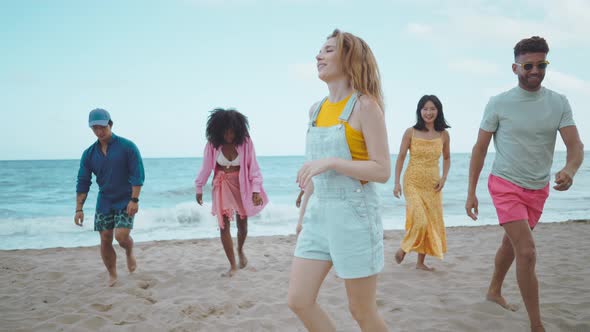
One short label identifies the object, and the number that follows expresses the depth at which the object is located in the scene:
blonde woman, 2.12
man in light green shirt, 3.14
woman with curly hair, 5.59
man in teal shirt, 5.04
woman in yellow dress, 5.27
